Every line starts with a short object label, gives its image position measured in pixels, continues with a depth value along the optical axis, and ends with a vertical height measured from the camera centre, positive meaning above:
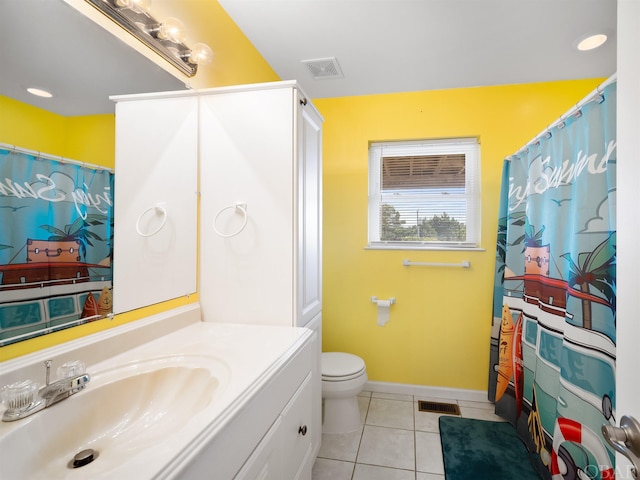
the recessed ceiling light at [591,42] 1.80 +1.17
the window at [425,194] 2.49 +0.38
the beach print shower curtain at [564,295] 1.22 -0.25
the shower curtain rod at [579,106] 1.21 +0.60
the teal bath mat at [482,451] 1.67 -1.22
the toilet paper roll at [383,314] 2.51 -0.58
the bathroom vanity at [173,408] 0.63 -0.41
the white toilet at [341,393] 1.95 -0.95
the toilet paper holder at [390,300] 2.47 -0.46
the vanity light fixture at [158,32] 1.08 +0.80
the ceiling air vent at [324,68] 2.10 +1.19
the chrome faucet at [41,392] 0.66 -0.35
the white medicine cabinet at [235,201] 1.36 +0.18
